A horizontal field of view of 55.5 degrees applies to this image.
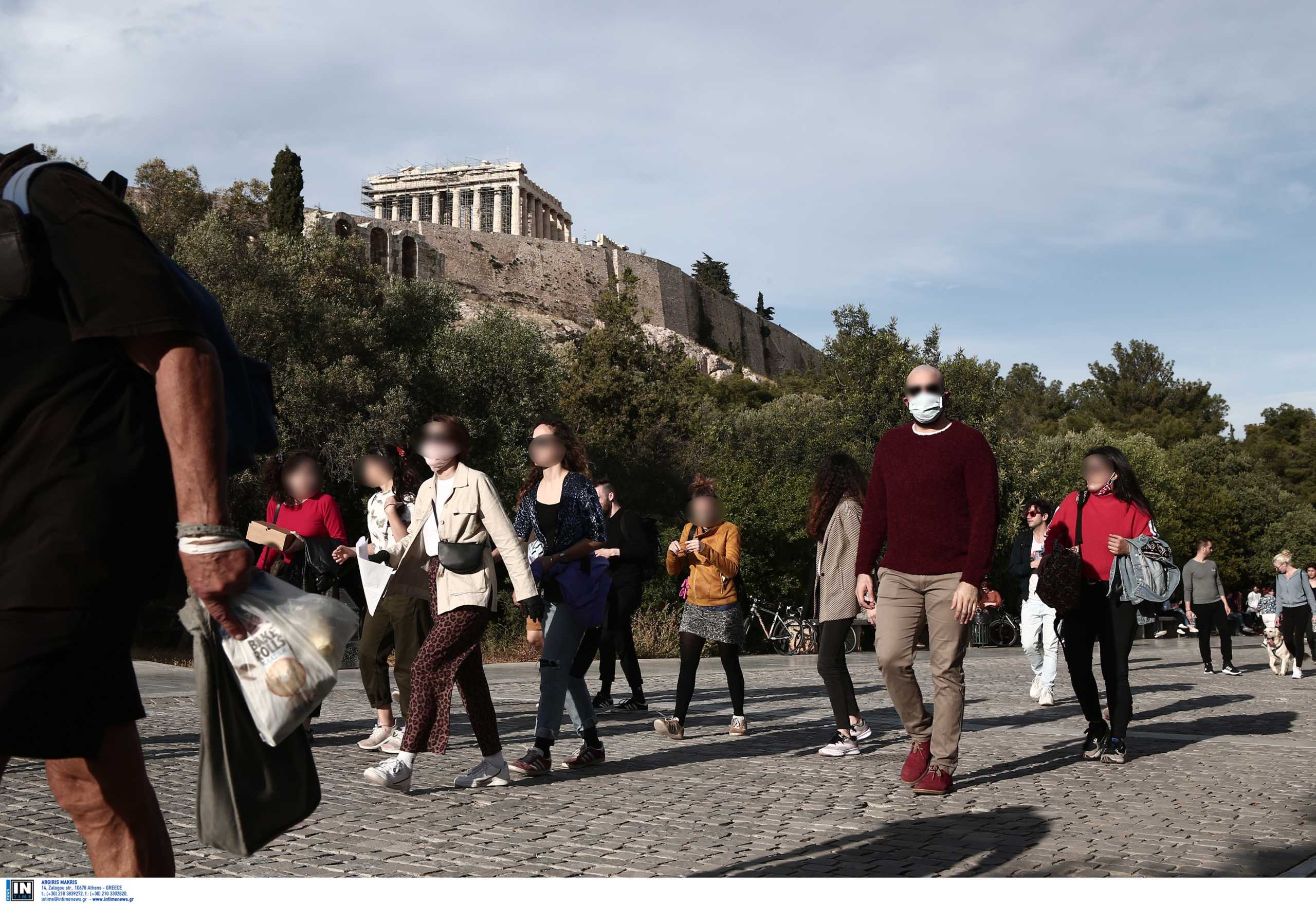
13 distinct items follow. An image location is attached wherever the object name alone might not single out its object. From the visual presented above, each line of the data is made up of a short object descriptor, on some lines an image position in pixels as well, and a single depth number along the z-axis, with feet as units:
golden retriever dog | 56.59
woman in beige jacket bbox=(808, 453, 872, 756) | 25.67
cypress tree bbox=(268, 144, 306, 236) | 190.39
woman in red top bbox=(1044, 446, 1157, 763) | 25.17
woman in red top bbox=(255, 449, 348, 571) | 26.11
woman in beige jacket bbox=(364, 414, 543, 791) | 19.89
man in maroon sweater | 20.42
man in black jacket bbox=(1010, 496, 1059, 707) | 35.19
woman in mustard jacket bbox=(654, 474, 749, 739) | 27.86
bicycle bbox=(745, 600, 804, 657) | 84.64
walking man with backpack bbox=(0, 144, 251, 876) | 6.98
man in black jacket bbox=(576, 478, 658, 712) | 30.40
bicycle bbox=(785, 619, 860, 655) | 82.94
